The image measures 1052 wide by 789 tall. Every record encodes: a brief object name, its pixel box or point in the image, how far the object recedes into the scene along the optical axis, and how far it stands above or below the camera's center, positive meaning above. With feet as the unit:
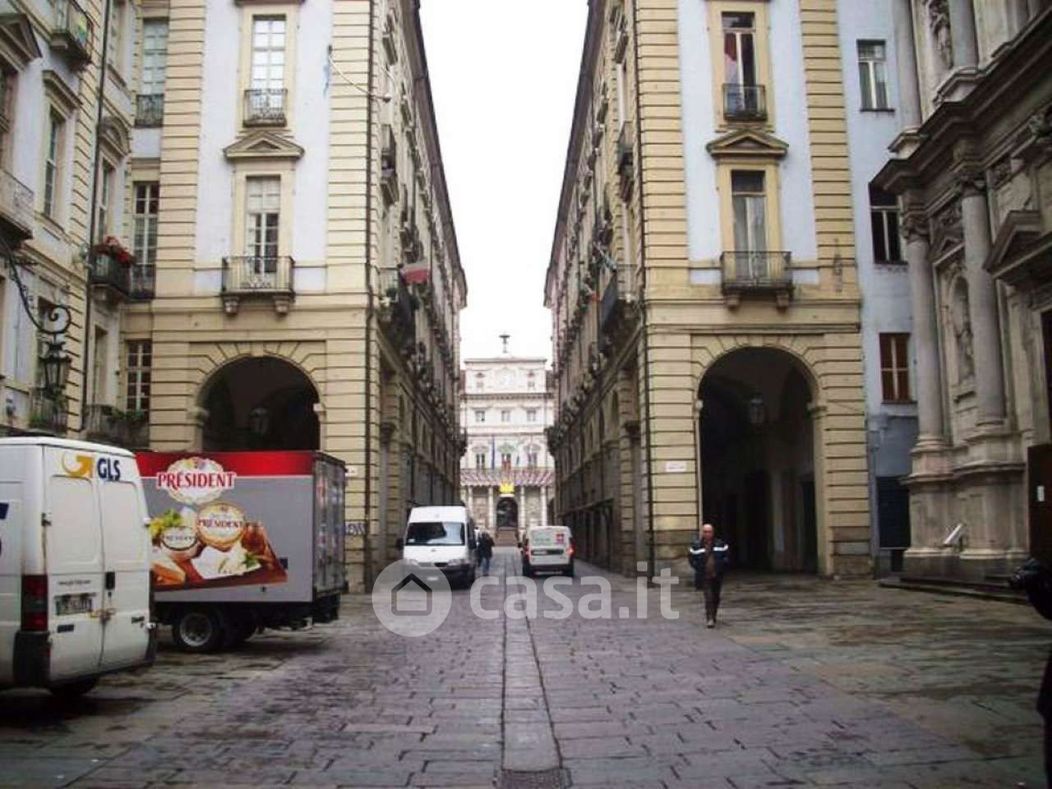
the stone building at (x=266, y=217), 85.66 +26.12
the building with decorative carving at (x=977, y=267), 61.93 +16.20
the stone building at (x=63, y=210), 62.34 +21.82
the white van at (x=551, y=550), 112.68 -2.37
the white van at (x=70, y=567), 28.55 -0.85
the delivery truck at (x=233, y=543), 47.62 -0.43
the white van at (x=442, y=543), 92.89 -1.17
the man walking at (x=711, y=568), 54.29 -2.25
